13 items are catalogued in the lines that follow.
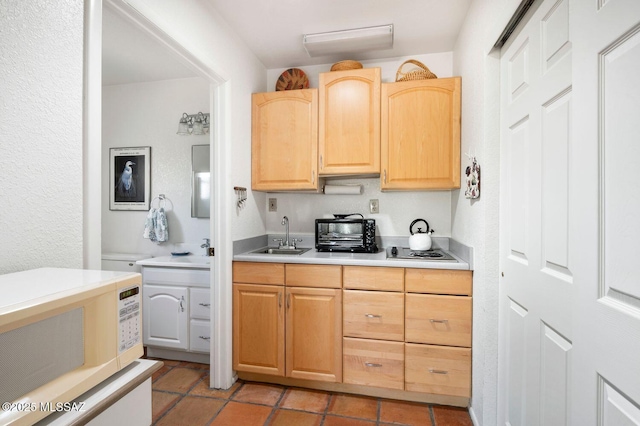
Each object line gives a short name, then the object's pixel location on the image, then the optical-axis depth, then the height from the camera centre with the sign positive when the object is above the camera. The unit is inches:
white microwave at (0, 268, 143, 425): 23.4 -11.3
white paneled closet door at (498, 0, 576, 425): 39.4 -1.4
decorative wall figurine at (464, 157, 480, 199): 66.5 +7.2
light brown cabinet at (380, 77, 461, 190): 85.7 +22.1
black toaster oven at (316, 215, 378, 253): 92.3 -7.3
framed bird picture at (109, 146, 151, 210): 118.3 +13.0
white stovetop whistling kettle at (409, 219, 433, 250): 88.1 -8.6
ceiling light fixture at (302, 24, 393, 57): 84.3 +49.3
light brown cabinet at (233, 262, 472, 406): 74.4 -30.8
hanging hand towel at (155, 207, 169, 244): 112.9 -5.9
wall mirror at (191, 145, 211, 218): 112.4 +11.3
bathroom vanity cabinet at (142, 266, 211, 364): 95.1 -31.9
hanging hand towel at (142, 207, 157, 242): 113.1 -5.2
